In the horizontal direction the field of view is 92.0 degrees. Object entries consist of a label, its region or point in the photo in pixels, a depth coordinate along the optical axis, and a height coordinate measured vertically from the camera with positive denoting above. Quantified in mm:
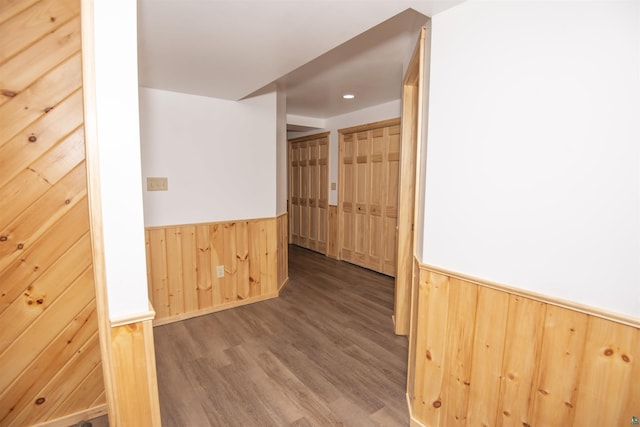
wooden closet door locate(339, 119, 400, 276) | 4188 -231
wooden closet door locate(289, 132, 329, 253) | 5344 -224
